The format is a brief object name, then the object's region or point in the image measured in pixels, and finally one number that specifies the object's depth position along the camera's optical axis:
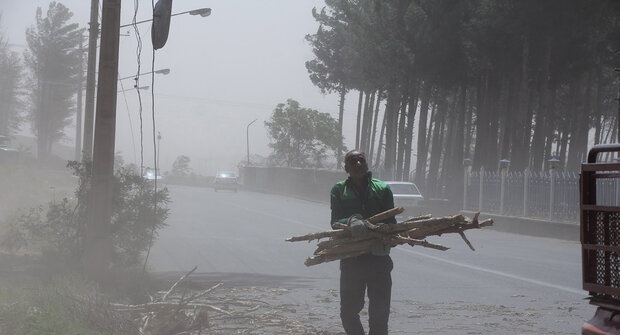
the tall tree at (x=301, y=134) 77.69
